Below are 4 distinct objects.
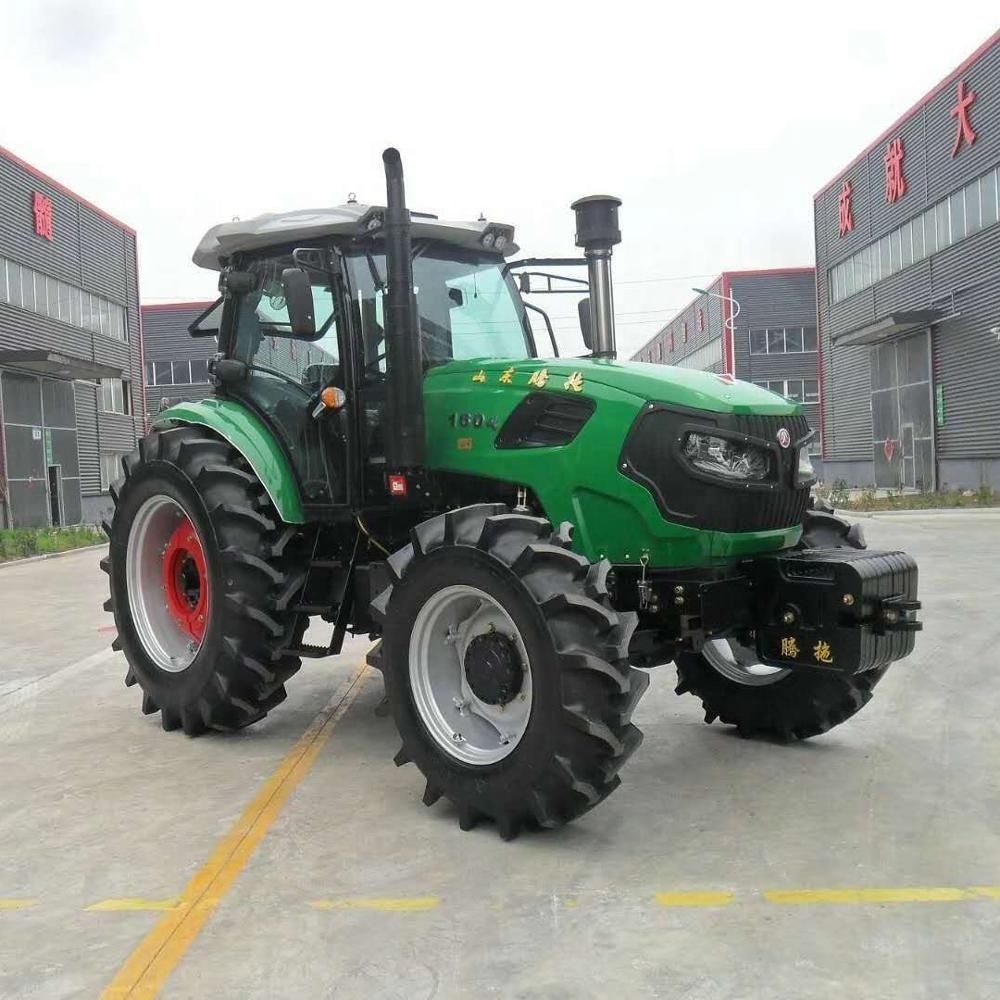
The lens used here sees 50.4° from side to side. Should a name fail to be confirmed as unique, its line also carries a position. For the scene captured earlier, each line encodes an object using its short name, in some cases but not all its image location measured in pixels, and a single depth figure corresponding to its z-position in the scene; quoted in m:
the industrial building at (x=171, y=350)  55.69
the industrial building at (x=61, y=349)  30.44
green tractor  4.36
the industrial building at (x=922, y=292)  30.72
